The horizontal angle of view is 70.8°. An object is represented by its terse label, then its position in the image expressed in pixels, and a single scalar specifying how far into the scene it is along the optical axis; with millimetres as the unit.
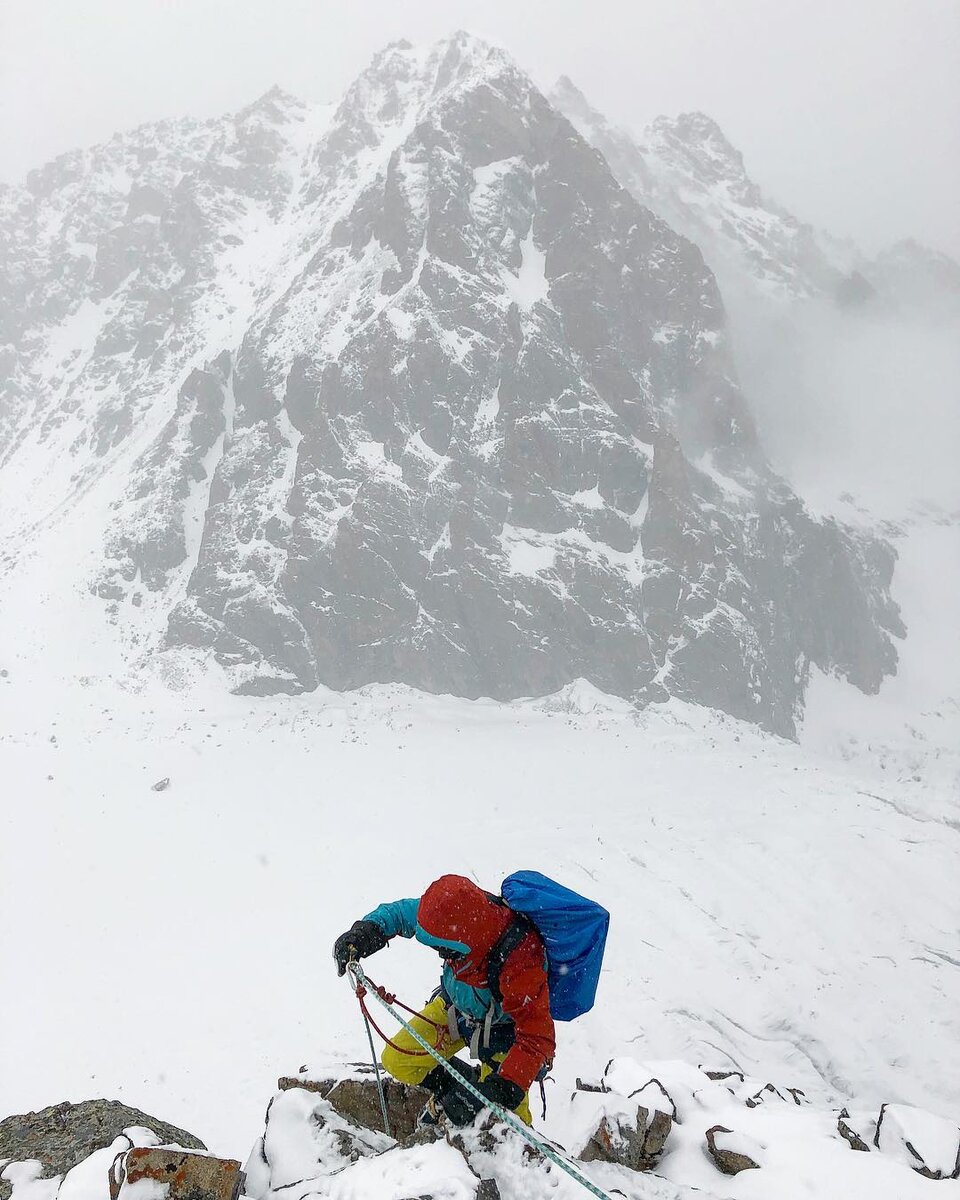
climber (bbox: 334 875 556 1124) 3811
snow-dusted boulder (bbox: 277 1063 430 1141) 4895
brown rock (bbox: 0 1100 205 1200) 3992
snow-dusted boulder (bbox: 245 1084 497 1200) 3352
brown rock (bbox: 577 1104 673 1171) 5023
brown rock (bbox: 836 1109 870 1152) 5000
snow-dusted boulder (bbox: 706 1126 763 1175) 4852
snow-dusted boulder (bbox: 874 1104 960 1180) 4664
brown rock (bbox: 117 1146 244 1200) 3264
